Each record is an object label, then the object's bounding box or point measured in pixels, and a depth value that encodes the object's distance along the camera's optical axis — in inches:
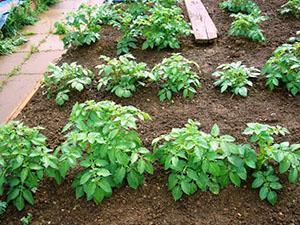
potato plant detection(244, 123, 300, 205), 74.8
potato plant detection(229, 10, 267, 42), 130.5
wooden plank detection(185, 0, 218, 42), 135.0
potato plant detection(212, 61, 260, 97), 106.2
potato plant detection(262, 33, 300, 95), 105.6
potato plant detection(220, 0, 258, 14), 149.7
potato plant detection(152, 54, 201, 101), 106.2
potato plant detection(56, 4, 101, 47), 132.8
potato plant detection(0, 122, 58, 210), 76.4
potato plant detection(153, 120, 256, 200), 74.9
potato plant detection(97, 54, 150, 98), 106.8
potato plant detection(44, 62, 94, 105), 108.9
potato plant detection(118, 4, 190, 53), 127.8
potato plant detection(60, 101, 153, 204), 75.3
